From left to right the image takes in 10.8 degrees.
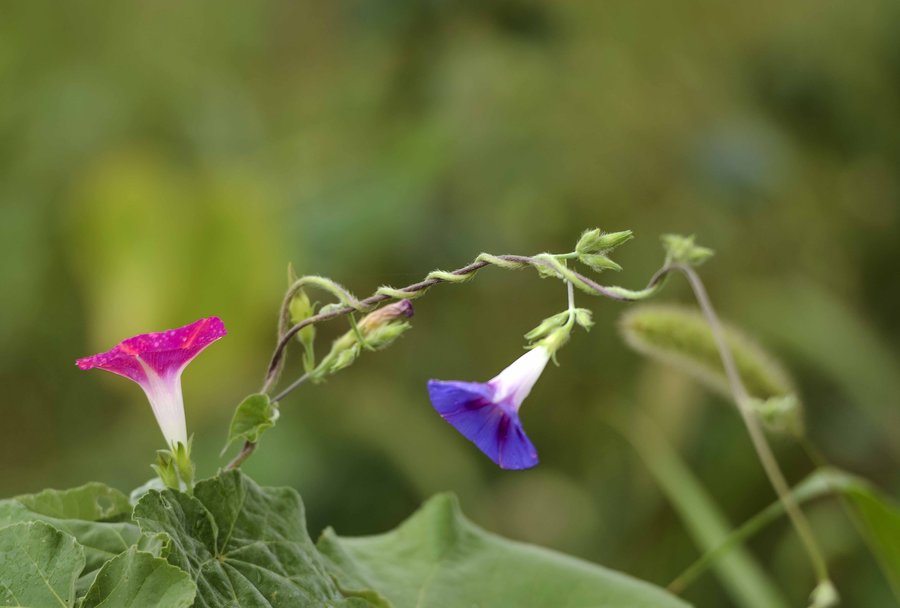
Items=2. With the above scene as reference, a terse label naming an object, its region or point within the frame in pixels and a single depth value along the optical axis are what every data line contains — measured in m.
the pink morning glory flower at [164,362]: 1.45
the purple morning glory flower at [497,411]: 1.45
